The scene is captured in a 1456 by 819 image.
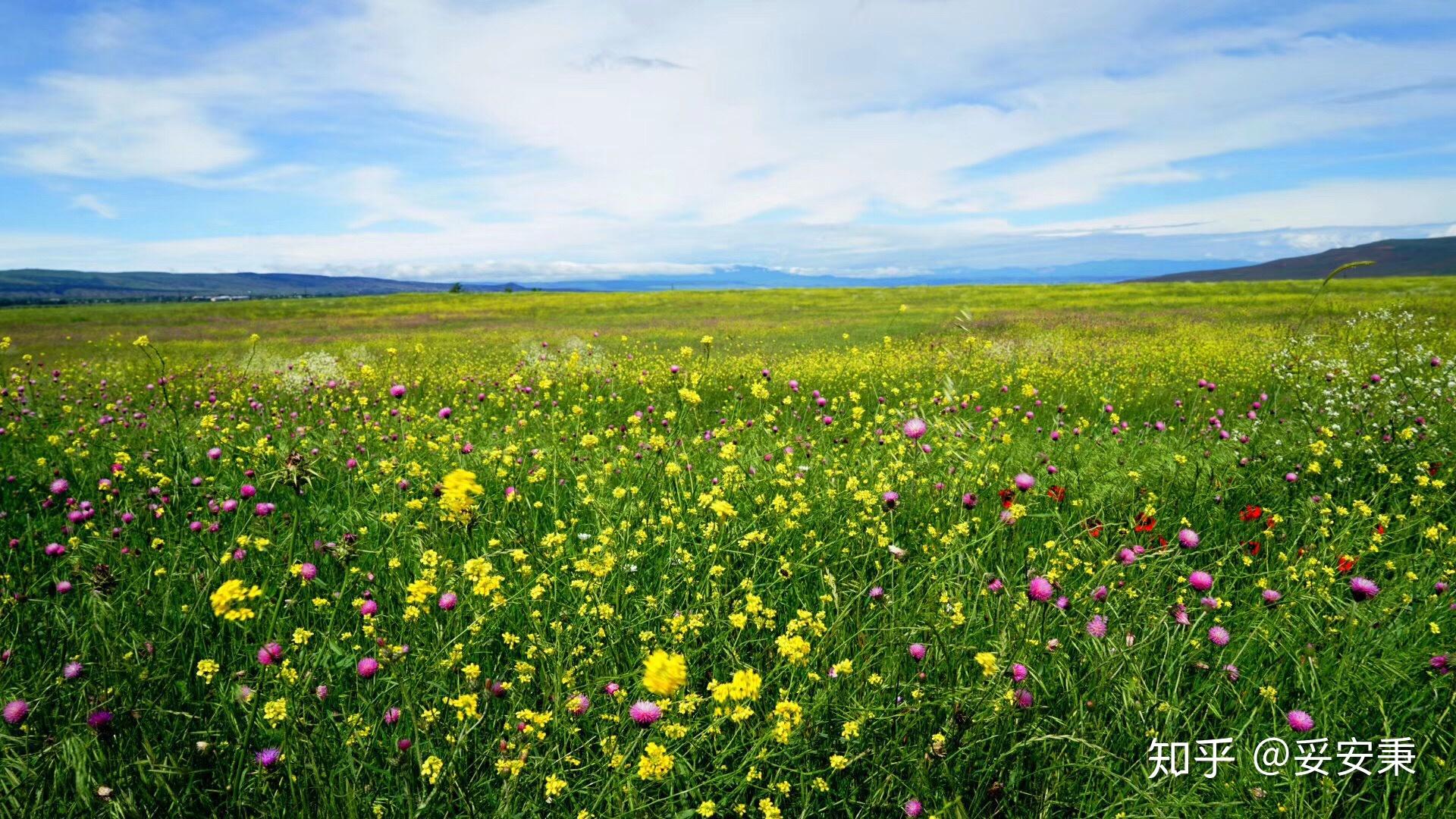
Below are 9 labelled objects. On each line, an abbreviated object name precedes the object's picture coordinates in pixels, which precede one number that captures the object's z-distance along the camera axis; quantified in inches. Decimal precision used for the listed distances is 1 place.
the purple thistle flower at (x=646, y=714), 28.8
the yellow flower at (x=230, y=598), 27.2
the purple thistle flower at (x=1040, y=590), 31.4
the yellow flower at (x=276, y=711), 27.5
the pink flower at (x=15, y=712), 28.2
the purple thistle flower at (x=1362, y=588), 36.1
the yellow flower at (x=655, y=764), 26.3
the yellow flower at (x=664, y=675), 27.6
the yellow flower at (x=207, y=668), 30.3
